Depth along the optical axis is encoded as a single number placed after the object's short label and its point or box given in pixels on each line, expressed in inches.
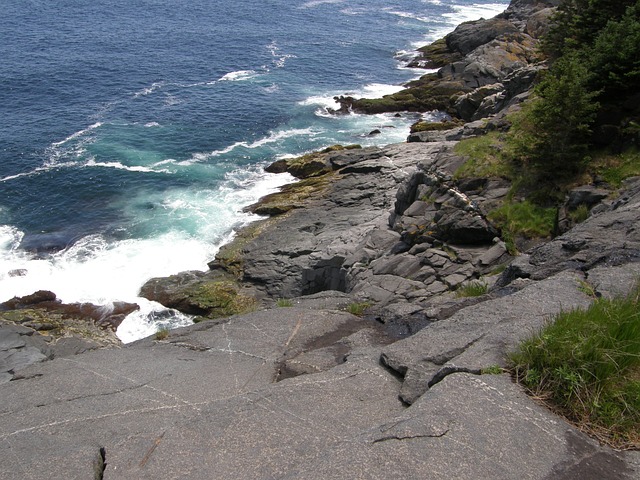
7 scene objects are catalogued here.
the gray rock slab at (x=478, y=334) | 329.4
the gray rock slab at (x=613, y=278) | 396.5
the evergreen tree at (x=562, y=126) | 753.6
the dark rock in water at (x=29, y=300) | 1138.7
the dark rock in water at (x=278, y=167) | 1683.1
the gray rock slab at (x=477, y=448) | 241.4
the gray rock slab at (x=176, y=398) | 326.6
